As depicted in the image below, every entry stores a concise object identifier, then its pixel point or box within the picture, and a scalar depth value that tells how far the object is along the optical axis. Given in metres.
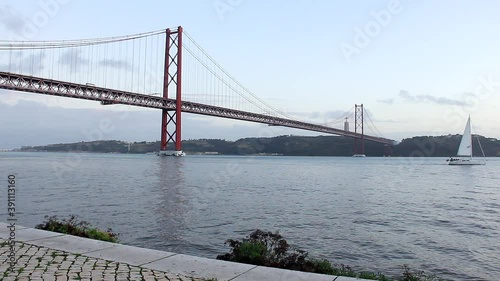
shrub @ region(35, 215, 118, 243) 7.09
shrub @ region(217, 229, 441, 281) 5.79
